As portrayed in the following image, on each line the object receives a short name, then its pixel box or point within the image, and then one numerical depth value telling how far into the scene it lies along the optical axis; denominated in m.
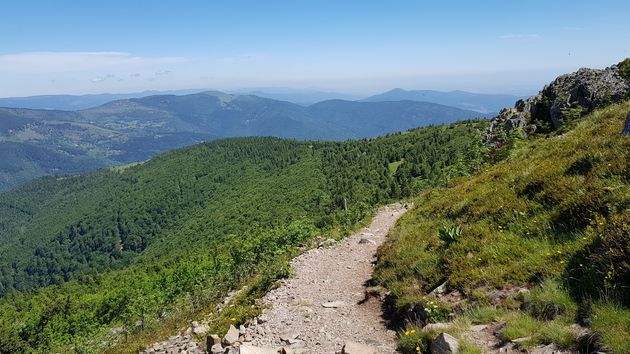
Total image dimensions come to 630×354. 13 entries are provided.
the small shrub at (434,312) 8.96
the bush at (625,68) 32.21
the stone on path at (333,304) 12.41
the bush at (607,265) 6.52
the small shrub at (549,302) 6.91
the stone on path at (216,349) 10.73
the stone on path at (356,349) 8.53
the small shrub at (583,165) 10.88
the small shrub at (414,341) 7.86
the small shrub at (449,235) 12.12
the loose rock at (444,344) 6.98
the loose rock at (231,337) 10.84
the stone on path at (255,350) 9.37
